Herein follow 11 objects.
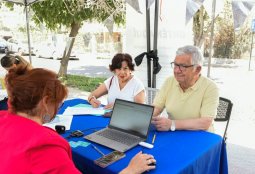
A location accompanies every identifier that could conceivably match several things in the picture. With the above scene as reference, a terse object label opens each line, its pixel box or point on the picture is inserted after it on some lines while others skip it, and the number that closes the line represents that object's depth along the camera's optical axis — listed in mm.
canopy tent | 4375
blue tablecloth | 1355
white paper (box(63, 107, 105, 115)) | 2297
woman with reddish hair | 886
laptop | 1632
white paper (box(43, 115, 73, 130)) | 1987
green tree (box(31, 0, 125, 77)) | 6023
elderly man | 1925
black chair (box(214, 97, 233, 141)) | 2421
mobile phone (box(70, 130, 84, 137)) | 1773
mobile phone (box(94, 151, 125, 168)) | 1361
